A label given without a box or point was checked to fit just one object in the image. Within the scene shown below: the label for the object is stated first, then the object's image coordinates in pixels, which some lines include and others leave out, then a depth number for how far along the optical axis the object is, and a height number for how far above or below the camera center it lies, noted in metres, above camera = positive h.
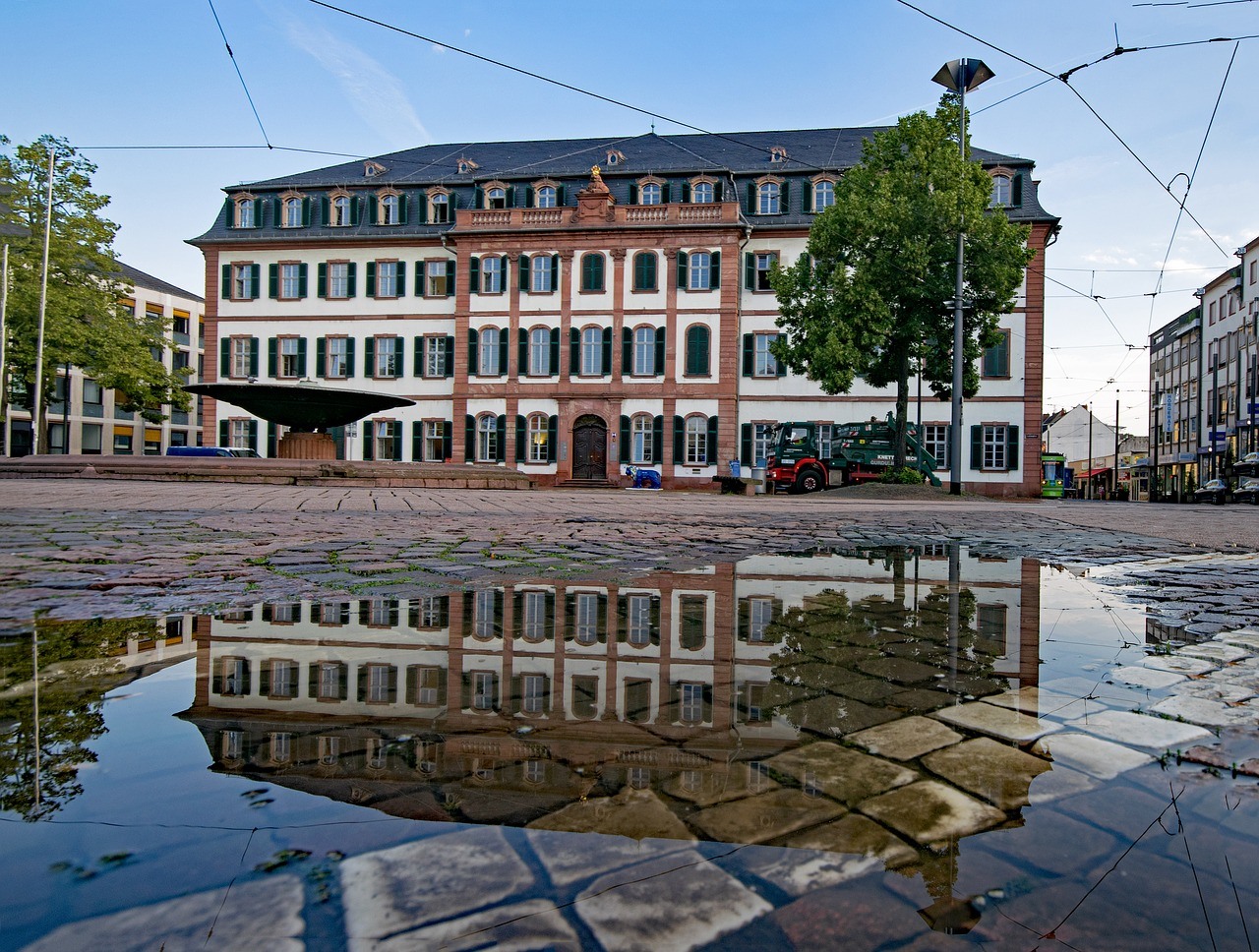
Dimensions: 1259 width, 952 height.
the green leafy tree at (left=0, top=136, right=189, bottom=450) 35.00 +7.86
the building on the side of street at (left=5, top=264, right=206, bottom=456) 52.22 +4.01
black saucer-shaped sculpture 19.28 +1.77
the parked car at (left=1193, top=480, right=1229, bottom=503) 35.62 -0.11
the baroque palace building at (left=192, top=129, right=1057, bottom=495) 34.44 +7.38
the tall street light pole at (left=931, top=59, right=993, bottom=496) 21.72 +7.28
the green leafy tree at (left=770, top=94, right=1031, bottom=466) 24.92 +6.77
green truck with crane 26.73 +0.86
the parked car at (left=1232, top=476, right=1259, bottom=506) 33.47 -0.03
